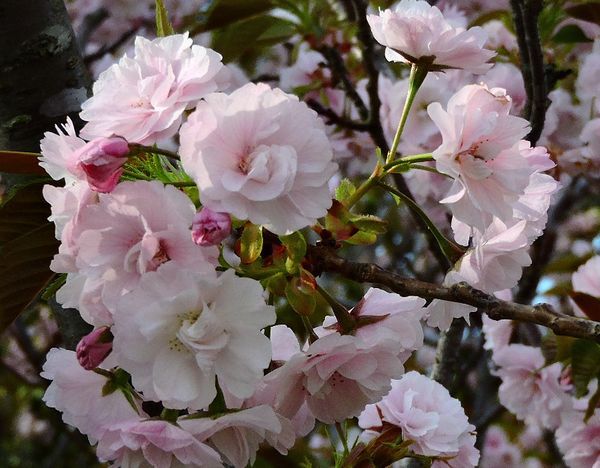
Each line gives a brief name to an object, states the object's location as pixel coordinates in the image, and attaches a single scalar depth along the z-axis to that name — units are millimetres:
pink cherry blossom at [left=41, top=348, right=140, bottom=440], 517
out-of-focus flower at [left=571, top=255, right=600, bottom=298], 799
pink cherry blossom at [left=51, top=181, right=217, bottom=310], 476
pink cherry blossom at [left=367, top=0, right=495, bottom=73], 526
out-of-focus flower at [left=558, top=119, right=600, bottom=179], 826
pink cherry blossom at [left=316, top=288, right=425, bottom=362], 523
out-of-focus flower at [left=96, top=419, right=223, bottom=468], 495
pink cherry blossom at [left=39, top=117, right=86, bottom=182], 489
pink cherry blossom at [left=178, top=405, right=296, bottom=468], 497
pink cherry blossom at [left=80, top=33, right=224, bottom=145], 493
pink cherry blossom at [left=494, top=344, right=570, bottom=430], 836
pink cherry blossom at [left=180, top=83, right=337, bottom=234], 474
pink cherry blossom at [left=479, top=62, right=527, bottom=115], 882
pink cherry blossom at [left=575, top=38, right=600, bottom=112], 833
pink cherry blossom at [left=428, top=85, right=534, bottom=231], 502
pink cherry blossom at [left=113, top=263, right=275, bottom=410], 470
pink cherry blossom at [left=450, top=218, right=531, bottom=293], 529
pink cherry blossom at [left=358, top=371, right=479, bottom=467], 576
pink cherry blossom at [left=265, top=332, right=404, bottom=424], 508
